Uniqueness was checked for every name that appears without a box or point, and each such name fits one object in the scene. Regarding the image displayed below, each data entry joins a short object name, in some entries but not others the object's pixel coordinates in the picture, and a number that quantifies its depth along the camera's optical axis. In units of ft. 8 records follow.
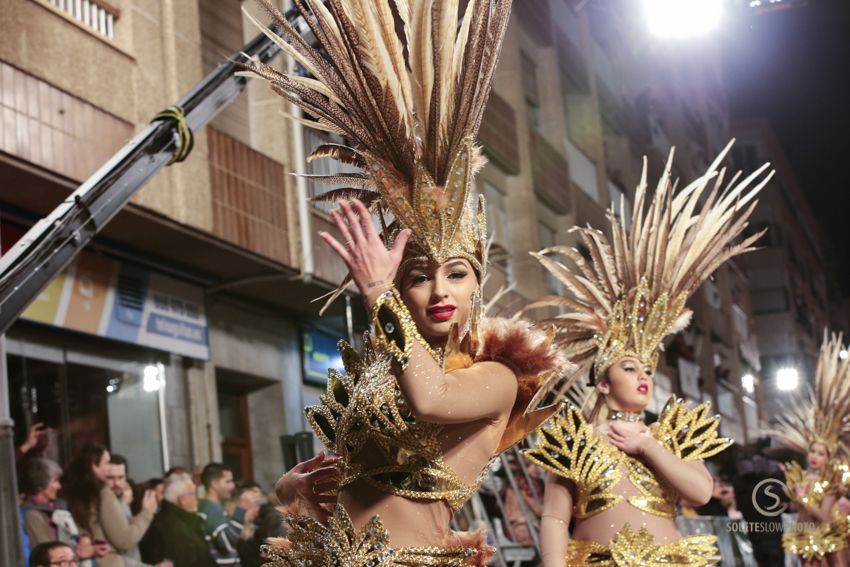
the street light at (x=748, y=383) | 129.44
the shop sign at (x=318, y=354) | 48.49
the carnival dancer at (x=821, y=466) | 32.79
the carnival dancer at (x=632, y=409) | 18.28
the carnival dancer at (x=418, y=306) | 11.44
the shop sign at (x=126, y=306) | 33.32
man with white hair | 26.18
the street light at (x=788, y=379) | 83.02
